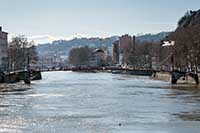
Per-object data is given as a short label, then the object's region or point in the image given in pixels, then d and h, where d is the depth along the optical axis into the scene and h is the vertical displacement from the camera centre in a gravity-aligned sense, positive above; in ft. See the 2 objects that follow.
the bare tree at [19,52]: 473.26 +10.60
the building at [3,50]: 509.76 +13.77
